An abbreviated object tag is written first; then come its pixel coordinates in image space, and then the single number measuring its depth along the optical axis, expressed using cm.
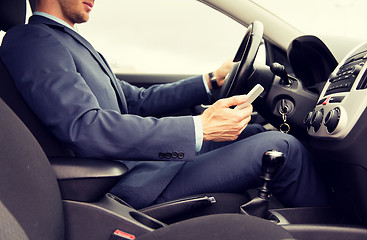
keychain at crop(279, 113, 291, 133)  120
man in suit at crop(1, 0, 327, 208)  83
